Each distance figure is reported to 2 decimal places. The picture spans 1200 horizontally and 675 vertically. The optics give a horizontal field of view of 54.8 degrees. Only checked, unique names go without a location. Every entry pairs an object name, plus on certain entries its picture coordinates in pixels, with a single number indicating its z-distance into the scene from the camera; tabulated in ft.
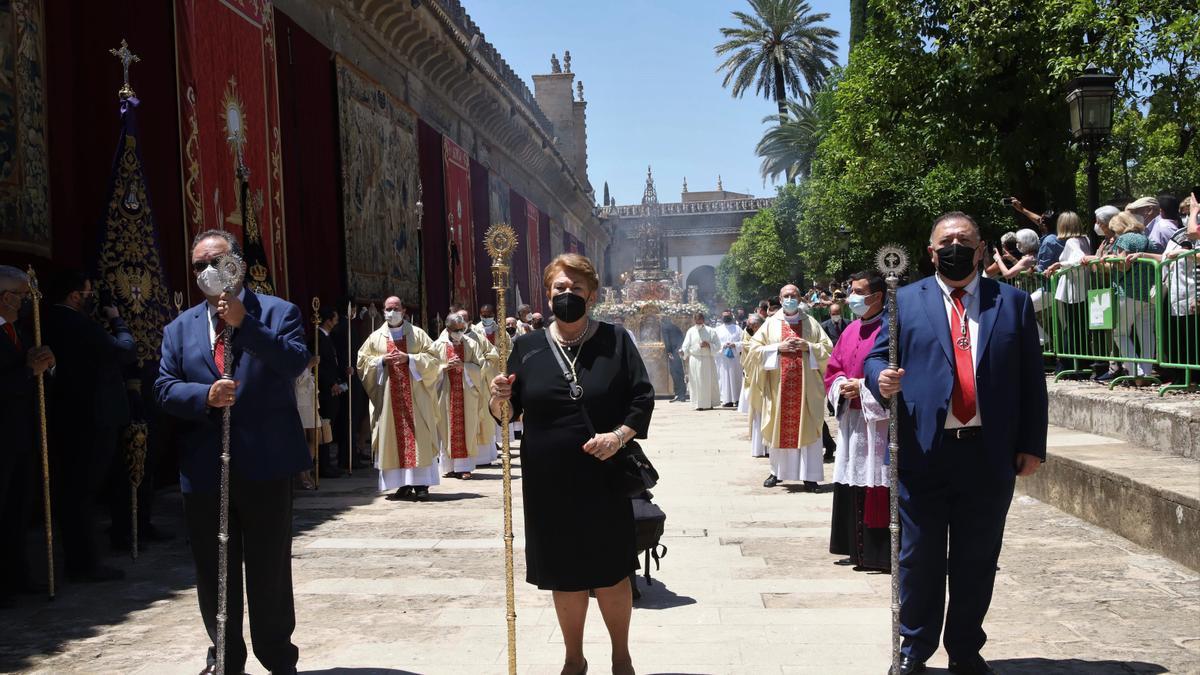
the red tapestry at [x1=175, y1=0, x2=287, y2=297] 35.47
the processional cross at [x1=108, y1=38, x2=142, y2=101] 27.48
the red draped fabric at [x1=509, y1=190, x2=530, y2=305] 100.63
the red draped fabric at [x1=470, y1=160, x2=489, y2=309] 82.84
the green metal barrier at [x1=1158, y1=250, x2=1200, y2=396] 28.53
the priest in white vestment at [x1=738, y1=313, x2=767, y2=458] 37.24
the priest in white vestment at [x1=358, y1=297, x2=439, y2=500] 35.35
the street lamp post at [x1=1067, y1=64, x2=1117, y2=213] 39.81
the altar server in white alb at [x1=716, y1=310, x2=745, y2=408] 77.61
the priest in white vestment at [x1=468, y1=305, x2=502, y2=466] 45.98
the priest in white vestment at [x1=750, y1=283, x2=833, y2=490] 34.63
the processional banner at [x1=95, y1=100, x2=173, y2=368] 26.78
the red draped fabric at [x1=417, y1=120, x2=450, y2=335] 67.82
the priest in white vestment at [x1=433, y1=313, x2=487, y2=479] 40.63
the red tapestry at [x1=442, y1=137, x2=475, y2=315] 73.67
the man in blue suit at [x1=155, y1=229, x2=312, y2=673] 14.93
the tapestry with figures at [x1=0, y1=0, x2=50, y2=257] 26.35
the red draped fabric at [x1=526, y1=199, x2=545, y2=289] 109.29
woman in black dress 14.43
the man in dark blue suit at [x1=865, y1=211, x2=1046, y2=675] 14.96
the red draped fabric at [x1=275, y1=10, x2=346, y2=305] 45.39
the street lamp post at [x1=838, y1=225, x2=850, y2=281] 97.68
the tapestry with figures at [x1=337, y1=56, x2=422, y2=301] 52.70
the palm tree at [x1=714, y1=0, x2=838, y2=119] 174.09
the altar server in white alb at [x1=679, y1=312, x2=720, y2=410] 76.59
